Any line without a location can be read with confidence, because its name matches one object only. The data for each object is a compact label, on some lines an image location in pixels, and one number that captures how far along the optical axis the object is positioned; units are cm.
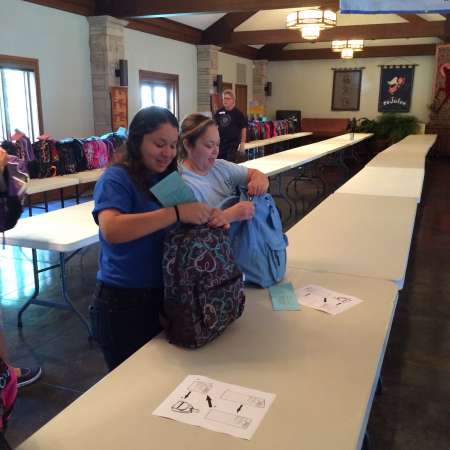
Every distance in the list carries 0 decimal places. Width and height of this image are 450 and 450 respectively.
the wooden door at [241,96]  1284
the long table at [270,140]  771
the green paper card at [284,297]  149
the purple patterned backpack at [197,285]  118
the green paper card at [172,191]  118
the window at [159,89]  898
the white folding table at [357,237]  190
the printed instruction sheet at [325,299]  150
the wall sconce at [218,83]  1093
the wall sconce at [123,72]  754
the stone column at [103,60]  734
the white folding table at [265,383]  91
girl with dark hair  118
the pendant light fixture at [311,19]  642
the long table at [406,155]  508
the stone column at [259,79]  1387
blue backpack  157
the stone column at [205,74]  1060
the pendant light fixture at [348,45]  949
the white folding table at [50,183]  415
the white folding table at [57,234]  231
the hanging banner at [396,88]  1288
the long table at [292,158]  497
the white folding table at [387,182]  349
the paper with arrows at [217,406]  95
